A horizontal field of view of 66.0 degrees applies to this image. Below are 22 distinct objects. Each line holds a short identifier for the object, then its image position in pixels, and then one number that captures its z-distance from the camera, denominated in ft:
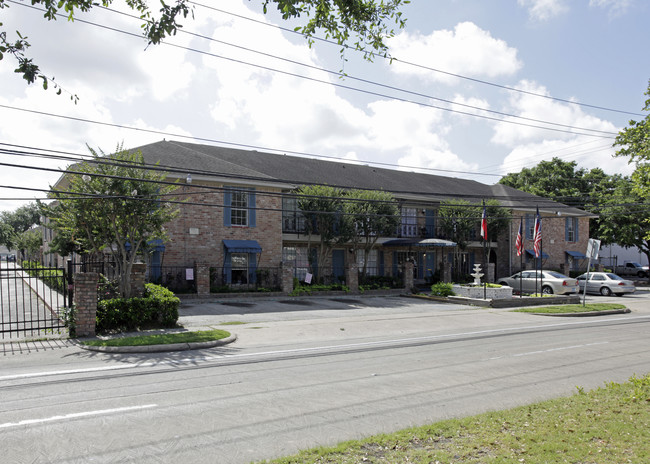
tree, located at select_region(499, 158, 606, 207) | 180.55
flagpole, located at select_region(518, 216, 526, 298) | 84.05
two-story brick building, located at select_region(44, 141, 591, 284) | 81.92
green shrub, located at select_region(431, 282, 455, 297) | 87.71
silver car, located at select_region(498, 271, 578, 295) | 92.99
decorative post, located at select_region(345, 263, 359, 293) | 89.51
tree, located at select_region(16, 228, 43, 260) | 150.41
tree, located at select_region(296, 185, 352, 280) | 88.58
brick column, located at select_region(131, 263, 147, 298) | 50.72
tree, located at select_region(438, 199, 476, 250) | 108.06
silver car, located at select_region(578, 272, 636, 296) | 102.47
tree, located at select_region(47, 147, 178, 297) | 48.19
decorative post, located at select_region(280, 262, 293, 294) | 82.28
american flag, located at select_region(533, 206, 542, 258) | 81.66
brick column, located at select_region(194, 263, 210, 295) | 74.49
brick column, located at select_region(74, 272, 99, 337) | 42.37
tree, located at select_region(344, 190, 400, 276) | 90.27
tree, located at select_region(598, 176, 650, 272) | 129.39
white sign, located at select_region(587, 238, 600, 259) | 71.72
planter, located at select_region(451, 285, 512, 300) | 81.41
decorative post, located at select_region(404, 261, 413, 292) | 95.25
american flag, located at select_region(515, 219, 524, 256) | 83.15
